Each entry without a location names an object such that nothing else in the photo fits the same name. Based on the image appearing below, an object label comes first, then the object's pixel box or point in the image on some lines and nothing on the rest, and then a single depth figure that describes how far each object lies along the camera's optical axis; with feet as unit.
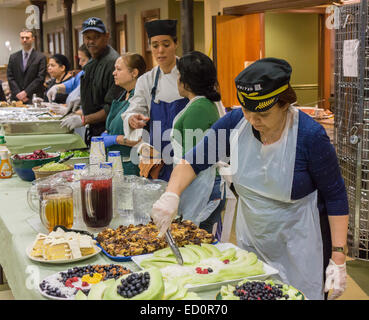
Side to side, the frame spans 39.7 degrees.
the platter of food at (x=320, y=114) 19.27
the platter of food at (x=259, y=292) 4.31
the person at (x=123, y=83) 11.21
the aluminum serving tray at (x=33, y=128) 14.29
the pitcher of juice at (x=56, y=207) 6.56
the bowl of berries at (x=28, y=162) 9.65
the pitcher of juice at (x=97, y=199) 6.63
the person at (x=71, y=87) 19.40
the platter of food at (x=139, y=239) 5.73
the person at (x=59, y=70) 21.61
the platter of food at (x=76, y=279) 4.72
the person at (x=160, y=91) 10.31
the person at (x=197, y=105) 8.78
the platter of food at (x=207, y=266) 4.88
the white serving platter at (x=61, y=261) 5.54
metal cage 12.16
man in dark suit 26.32
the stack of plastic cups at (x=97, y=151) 8.36
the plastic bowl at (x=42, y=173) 8.82
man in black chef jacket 13.26
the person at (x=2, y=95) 27.30
